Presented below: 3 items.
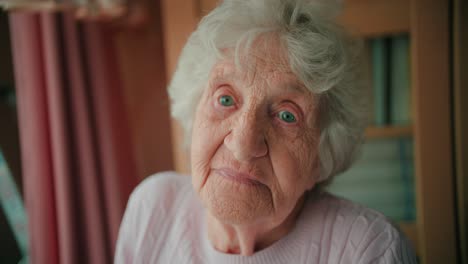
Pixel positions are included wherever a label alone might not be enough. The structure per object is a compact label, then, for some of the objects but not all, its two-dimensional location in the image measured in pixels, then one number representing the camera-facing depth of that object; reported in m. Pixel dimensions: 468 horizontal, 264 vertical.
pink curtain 1.10
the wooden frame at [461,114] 1.21
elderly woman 0.76
